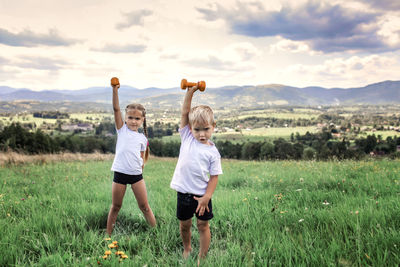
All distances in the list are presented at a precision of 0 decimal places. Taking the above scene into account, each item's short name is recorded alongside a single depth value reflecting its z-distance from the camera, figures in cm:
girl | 425
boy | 318
